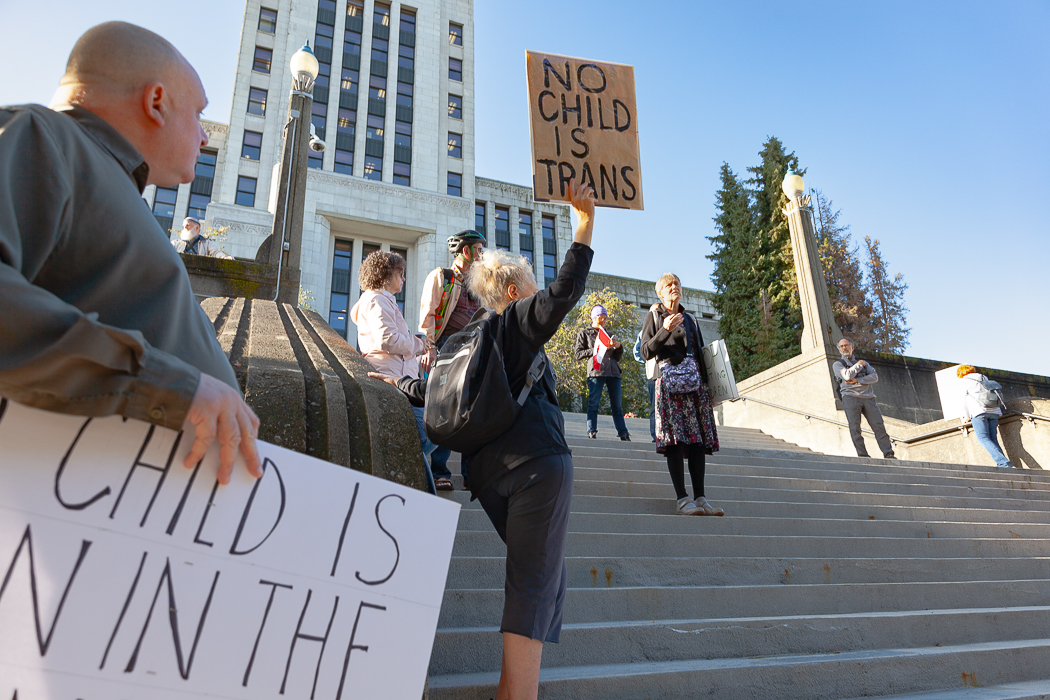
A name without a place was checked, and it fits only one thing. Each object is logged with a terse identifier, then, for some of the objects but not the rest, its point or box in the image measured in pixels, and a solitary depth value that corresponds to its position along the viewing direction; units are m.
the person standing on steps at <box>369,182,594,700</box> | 2.04
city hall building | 29.66
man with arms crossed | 9.56
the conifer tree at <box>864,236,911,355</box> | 25.47
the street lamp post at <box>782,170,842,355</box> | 12.57
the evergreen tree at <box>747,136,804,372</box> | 23.34
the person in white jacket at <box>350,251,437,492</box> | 4.14
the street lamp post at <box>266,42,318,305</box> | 7.97
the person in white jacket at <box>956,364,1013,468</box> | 9.31
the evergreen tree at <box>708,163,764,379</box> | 24.47
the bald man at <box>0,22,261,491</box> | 0.93
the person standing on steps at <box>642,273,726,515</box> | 4.68
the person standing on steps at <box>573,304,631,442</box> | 8.60
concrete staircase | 2.74
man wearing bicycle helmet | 4.52
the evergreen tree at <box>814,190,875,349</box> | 25.14
